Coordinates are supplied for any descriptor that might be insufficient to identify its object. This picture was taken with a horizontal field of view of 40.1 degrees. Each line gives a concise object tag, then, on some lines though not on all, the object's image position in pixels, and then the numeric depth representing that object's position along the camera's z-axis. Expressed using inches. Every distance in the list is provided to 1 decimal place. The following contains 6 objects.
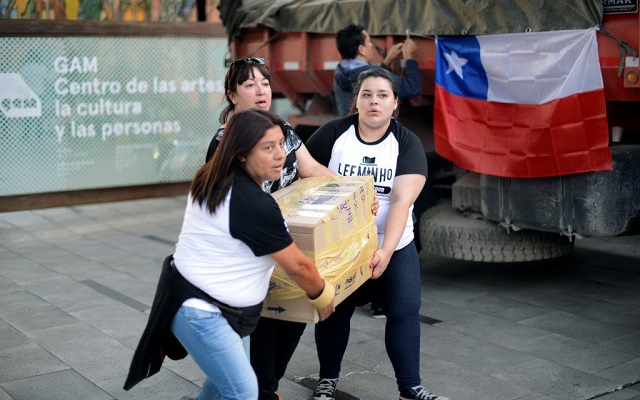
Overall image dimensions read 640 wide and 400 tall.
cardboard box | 145.6
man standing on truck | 263.3
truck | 224.2
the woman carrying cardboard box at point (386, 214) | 172.4
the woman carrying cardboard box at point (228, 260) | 131.6
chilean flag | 225.9
